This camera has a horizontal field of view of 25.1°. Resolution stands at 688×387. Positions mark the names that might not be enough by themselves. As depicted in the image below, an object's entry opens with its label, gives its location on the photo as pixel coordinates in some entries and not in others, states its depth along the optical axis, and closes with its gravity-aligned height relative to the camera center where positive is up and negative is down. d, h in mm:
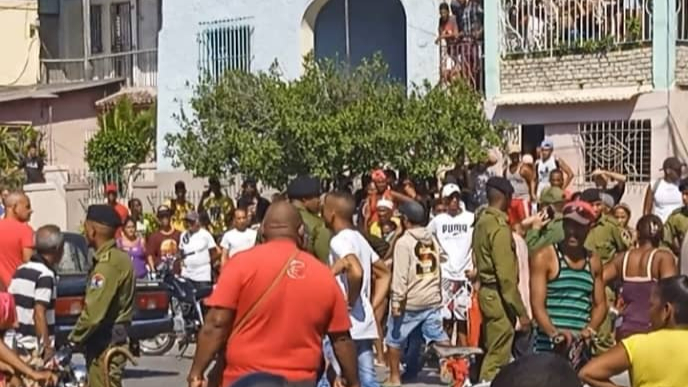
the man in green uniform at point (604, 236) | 12789 -668
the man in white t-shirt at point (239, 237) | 16484 -823
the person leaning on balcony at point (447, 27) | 23641 +2000
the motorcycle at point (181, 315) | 16969 -1701
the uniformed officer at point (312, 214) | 10984 -391
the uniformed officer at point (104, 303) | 9688 -888
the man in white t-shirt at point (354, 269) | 10797 -777
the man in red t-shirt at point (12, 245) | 12203 -654
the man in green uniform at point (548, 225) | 10931 -545
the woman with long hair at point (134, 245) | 18250 -1007
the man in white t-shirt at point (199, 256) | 17469 -1082
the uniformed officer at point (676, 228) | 13031 -634
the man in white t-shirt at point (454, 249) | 14752 -886
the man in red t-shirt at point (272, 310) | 7641 -747
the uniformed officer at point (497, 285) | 11070 -923
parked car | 15516 -1365
